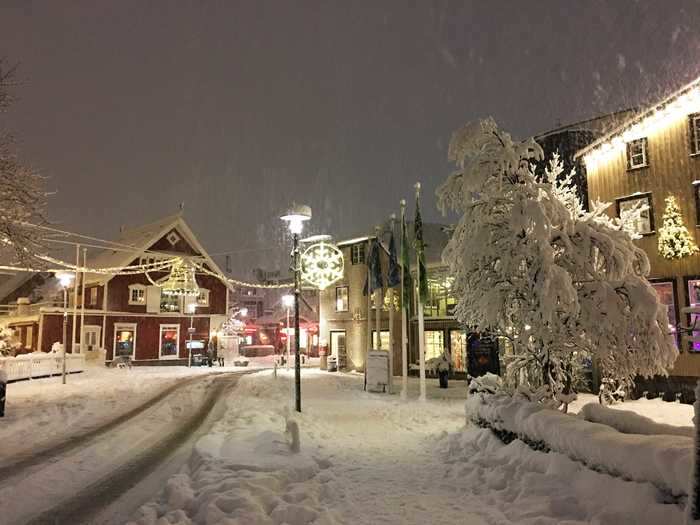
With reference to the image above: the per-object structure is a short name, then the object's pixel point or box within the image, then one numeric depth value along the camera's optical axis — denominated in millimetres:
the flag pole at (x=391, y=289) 21938
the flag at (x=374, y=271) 24156
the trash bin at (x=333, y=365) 33875
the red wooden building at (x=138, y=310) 37625
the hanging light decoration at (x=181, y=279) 32088
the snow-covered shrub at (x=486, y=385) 12076
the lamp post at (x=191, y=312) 37312
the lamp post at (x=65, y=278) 24147
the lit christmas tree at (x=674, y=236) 17500
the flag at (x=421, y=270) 18797
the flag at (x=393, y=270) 22234
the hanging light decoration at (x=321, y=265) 18422
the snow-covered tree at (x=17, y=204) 13469
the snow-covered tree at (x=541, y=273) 10633
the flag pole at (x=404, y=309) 19531
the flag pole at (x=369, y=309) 26597
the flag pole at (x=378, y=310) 25377
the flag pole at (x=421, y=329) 18703
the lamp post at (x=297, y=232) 12888
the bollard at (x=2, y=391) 14664
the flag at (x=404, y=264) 19764
